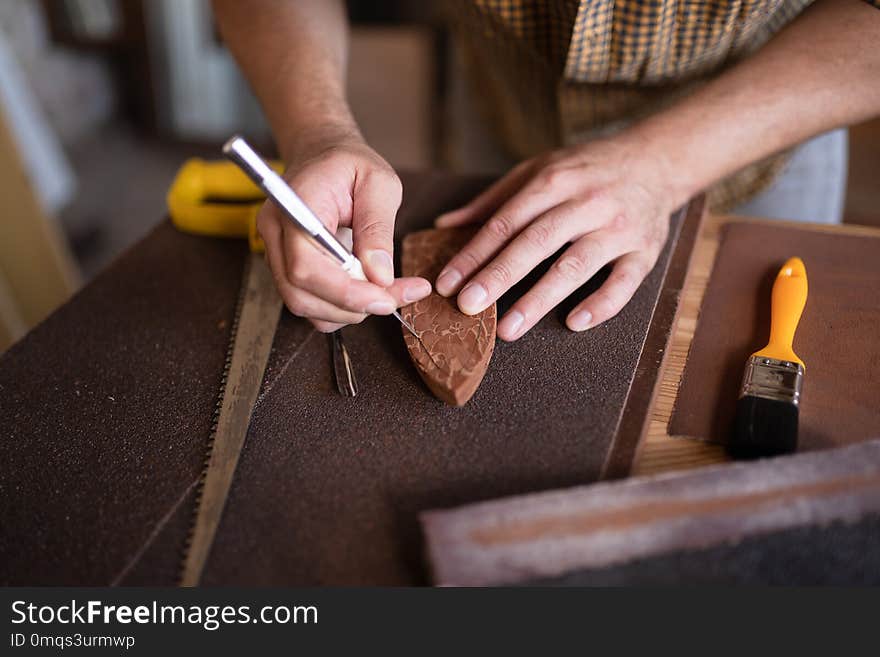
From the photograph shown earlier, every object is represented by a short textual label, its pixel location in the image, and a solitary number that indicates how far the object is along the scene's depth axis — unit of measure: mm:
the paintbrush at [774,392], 784
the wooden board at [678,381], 810
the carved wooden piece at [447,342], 856
